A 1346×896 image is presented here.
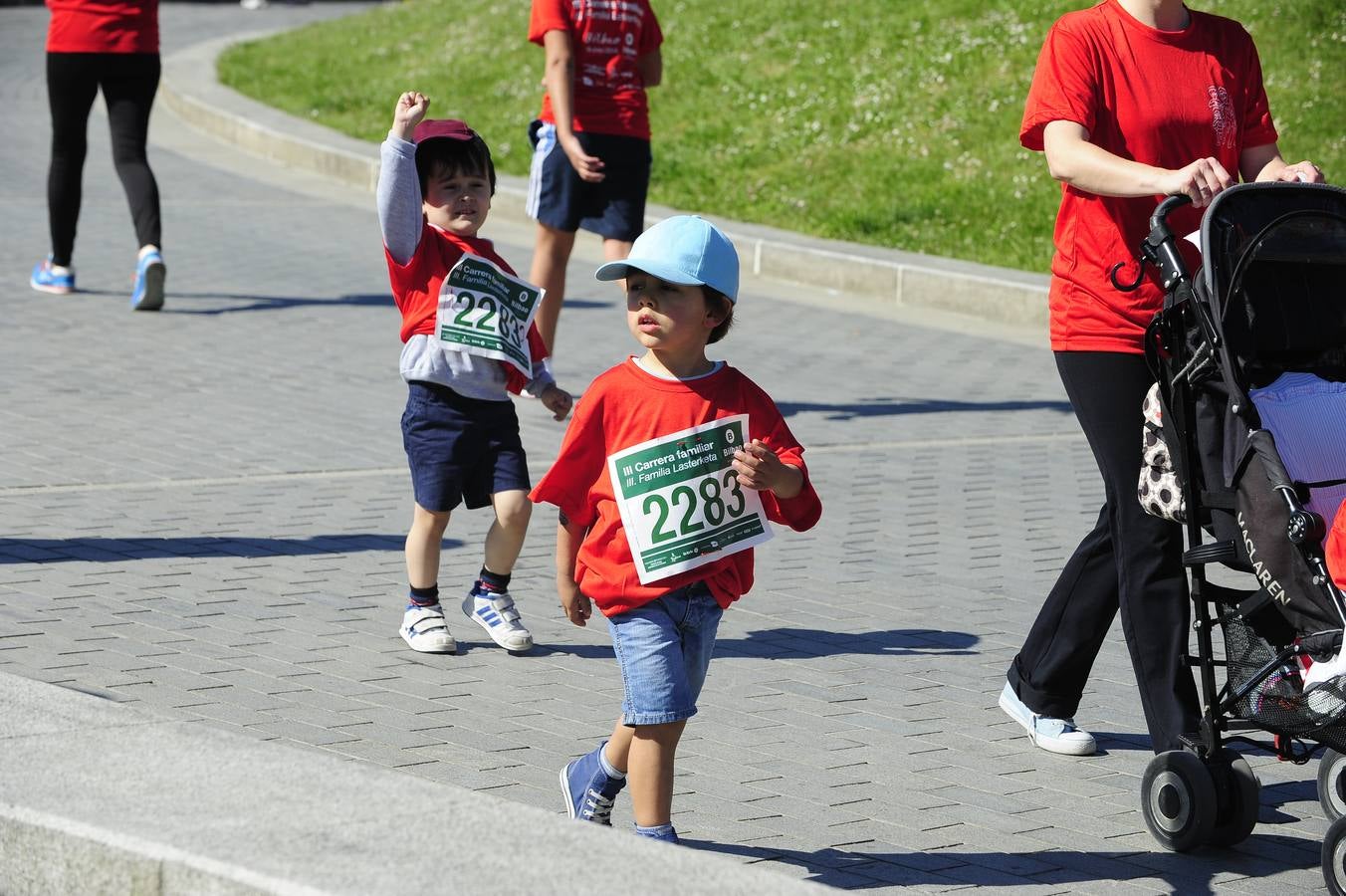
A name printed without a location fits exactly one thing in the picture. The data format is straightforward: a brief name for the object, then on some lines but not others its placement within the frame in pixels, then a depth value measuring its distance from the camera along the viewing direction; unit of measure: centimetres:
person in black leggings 2244
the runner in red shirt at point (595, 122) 1734
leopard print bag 887
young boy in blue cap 819
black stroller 831
